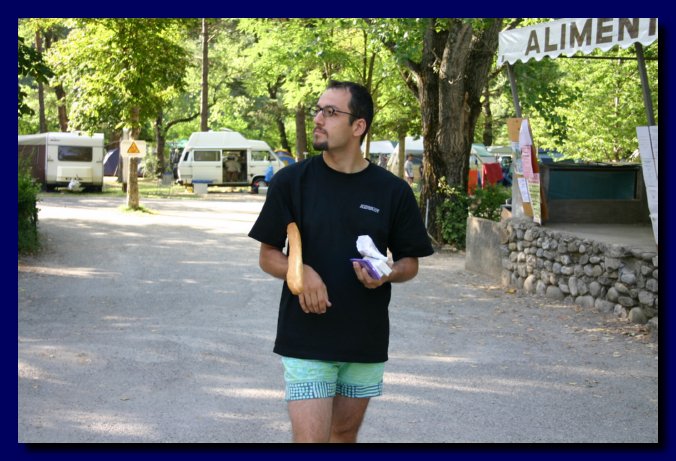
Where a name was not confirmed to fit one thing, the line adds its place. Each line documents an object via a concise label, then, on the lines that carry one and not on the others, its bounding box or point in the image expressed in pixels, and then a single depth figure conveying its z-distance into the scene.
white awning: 8.79
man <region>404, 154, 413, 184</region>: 39.16
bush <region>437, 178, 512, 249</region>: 16.52
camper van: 38.62
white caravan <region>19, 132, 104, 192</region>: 35.31
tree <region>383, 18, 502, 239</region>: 16.17
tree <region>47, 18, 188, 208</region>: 22.34
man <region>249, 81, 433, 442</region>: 3.70
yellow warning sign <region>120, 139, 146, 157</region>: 23.92
